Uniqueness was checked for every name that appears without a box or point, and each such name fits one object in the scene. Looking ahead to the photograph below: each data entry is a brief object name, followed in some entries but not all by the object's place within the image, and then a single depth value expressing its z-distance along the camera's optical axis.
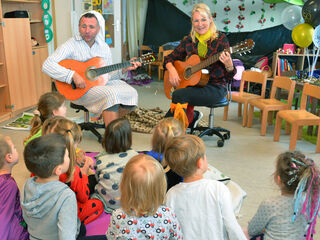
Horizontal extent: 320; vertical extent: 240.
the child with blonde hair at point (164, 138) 2.19
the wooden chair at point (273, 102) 3.97
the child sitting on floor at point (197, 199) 1.60
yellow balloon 5.16
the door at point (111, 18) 5.52
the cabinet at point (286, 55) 5.84
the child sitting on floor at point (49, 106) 2.73
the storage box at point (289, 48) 5.87
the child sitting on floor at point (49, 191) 1.60
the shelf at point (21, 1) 5.01
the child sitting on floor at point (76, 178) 1.97
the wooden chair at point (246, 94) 4.33
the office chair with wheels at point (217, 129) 3.61
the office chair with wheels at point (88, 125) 3.77
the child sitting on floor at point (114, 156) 2.08
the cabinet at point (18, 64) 4.51
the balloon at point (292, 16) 5.71
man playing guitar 3.46
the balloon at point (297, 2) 6.28
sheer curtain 7.80
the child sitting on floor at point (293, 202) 1.50
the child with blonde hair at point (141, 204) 1.38
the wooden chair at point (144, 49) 7.80
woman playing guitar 3.46
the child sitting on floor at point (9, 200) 1.75
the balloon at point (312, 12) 4.89
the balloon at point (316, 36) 4.34
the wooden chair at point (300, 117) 3.51
